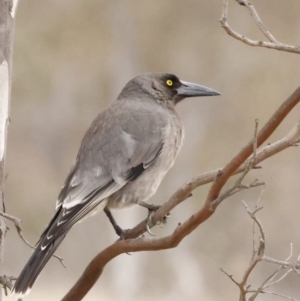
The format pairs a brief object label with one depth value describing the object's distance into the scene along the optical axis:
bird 5.59
